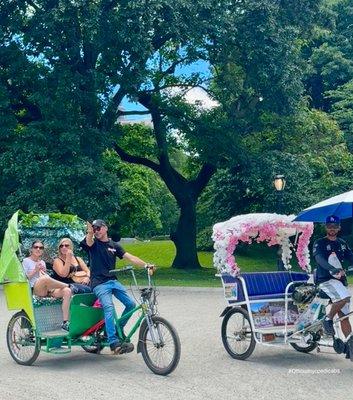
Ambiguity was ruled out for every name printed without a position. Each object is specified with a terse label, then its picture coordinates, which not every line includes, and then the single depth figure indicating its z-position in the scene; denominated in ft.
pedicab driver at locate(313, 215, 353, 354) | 30.48
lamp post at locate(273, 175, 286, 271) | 76.95
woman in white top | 32.58
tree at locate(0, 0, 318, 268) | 81.05
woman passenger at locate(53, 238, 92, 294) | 34.19
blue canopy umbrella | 33.05
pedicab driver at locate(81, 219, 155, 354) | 31.63
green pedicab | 29.76
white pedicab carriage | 31.94
